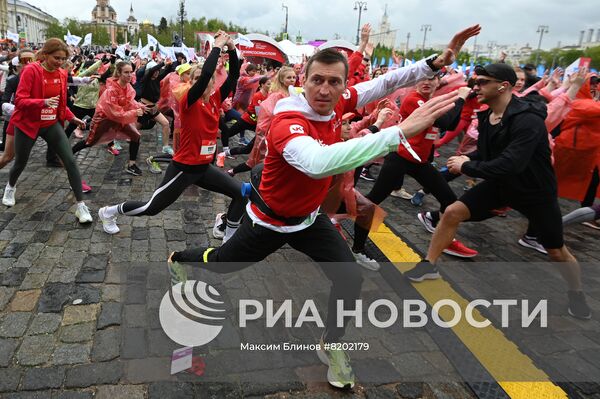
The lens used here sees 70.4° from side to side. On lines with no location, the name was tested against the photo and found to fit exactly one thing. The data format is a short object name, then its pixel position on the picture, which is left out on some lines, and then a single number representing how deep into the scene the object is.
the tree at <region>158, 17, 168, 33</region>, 78.43
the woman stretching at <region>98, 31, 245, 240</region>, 4.01
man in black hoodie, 3.28
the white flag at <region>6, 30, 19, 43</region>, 18.87
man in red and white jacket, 1.81
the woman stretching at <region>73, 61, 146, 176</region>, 6.64
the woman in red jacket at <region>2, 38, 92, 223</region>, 4.60
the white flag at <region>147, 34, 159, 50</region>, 16.64
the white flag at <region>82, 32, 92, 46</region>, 18.46
